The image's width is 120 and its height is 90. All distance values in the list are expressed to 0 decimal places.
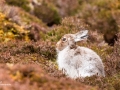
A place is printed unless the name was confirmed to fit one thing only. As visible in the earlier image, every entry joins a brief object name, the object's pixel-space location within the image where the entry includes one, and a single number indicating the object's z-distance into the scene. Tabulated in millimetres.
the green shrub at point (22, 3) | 50587
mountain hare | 17181
